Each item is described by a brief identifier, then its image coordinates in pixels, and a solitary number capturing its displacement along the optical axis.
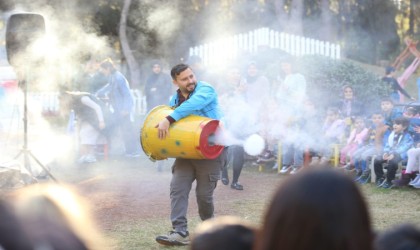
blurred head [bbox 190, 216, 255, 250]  2.10
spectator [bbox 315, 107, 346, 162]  10.94
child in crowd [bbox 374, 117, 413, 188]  9.43
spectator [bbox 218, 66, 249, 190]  11.43
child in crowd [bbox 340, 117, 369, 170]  10.37
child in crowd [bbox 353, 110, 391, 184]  9.96
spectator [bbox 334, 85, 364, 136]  11.58
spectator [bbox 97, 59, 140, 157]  13.45
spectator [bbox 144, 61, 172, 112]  13.58
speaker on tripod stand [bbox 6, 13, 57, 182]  10.02
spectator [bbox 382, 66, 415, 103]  13.90
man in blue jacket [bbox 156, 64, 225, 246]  6.33
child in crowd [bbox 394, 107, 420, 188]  9.30
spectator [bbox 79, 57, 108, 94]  13.73
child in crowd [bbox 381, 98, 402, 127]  10.18
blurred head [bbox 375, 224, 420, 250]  2.10
